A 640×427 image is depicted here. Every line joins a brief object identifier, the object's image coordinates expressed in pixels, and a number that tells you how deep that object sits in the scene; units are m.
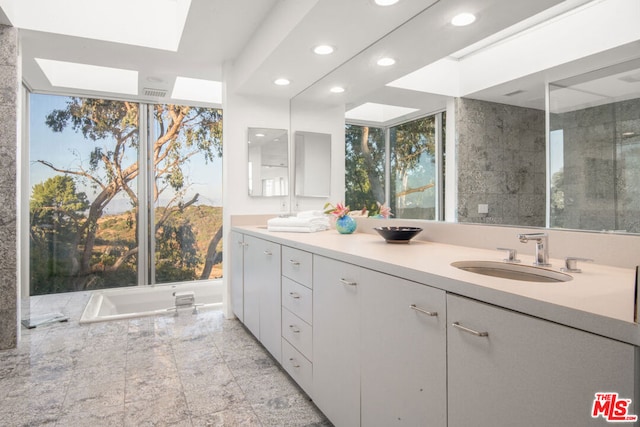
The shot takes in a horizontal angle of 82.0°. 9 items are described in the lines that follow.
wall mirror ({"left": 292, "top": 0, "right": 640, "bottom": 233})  1.22
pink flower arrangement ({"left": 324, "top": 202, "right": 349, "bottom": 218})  2.58
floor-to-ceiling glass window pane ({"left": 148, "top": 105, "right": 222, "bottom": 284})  4.37
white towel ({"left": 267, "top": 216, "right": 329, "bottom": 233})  2.60
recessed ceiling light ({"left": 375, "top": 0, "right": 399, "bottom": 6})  1.78
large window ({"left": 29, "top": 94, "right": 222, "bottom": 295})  3.92
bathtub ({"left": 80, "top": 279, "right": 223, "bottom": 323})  3.81
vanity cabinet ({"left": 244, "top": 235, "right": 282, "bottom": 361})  2.23
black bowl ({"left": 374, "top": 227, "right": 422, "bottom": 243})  1.93
